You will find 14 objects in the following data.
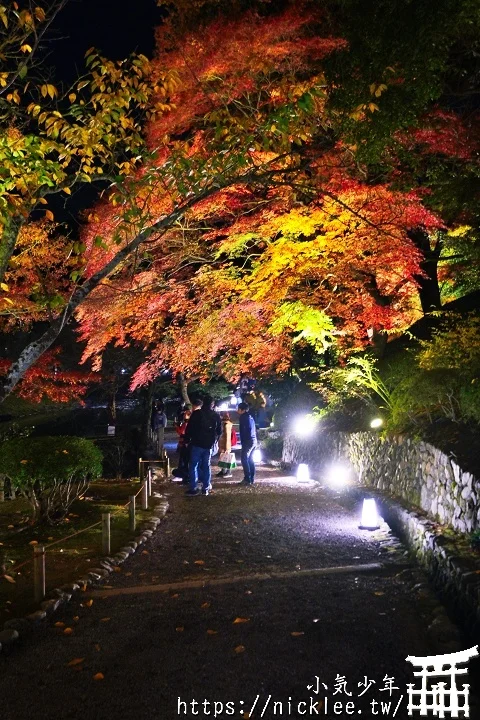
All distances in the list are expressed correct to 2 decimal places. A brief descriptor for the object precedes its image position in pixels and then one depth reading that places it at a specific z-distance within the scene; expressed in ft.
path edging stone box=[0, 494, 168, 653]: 16.80
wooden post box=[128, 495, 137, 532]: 30.30
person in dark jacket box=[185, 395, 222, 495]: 40.93
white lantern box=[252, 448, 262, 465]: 74.49
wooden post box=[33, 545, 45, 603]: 19.53
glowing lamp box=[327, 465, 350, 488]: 43.37
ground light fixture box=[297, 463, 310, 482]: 49.78
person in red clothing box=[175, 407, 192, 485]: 50.91
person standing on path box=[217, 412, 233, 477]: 54.03
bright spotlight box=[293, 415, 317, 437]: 57.48
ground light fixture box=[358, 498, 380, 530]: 29.09
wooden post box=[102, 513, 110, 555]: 25.71
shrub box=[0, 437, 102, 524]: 28.94
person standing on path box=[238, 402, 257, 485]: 45.34
